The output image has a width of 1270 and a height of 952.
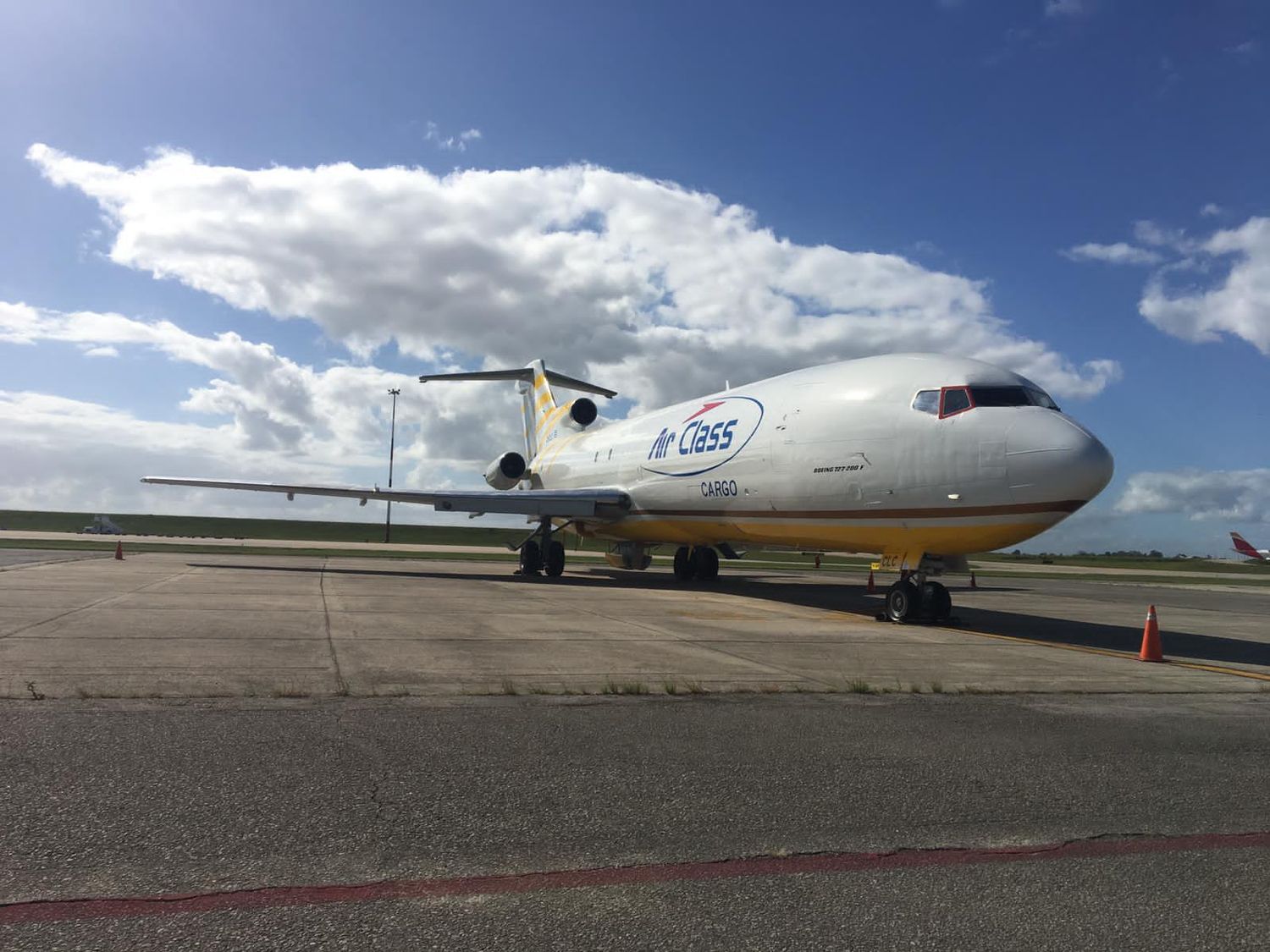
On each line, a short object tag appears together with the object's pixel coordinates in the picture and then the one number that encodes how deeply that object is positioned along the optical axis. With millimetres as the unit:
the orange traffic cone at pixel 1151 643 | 10789
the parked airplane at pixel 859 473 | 12258
